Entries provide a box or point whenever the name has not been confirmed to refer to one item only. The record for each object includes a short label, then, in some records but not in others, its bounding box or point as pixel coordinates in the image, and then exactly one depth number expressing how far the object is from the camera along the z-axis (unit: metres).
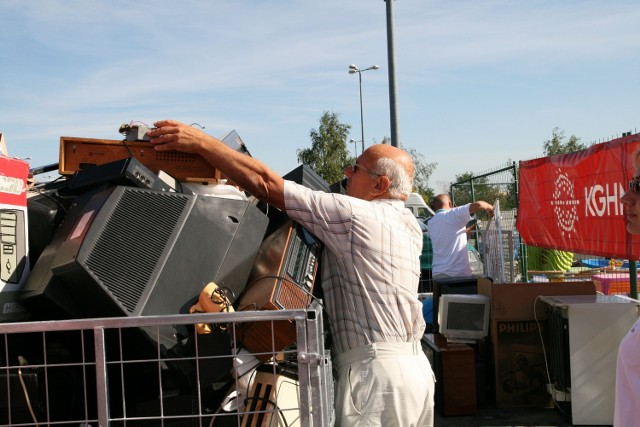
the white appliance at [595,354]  5.70
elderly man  2.91
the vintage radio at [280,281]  2.71
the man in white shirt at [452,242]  8.61
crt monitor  6.55
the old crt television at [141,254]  2.60
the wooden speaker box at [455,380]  6.25
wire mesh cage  2.60
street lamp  33.56
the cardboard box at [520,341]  6.34
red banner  5.64
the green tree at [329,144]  28.97
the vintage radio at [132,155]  3.21
